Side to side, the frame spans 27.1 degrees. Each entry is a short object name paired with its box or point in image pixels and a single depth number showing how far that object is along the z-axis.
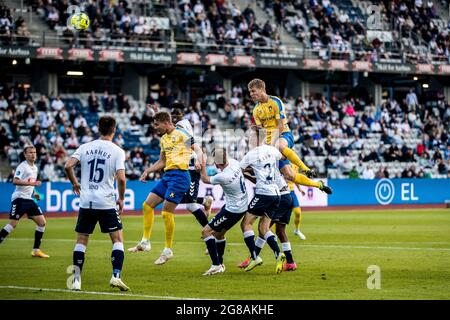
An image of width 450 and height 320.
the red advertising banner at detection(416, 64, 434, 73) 58.50
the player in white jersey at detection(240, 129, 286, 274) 15.81
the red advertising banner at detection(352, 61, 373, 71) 55.41
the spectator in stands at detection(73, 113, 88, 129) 43.17
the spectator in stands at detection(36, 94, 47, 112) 43.78
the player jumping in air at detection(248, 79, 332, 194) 17.97
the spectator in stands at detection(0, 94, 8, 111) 42.53
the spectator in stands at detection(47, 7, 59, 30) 45.70
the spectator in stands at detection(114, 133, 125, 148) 43.06
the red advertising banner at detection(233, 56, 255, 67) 50.88
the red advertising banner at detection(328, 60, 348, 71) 54.56
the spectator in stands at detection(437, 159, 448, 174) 51.72
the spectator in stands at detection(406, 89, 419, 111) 58.66
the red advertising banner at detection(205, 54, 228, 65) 49.88
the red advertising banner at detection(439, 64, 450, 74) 59.53
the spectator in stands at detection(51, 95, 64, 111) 44.22
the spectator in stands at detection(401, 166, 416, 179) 48.66
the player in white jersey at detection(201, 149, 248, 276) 15.60
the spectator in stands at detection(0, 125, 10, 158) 40.72
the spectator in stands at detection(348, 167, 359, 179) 47.16
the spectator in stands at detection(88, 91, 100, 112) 46.09
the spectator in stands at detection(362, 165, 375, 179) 47.32
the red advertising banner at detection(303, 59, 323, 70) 53.66
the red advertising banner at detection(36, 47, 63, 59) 44.62
